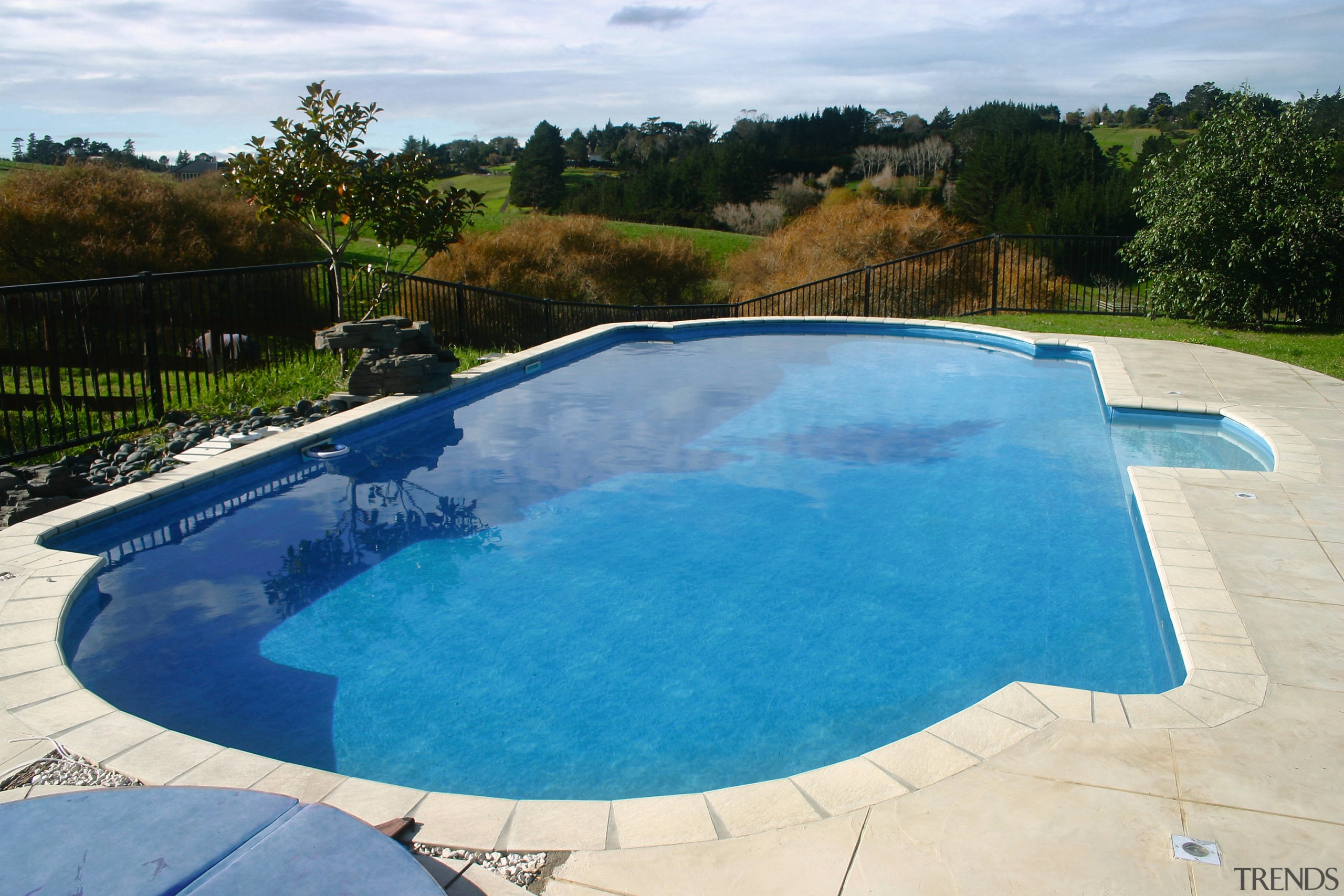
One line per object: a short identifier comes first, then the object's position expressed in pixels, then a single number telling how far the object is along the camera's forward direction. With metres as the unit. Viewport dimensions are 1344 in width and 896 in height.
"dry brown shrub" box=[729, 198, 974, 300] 18.31
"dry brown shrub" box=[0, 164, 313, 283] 14.41
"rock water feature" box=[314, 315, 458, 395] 8.02
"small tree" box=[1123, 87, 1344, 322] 10.74
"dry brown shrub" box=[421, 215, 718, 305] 17.47
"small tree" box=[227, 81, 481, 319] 8.72
